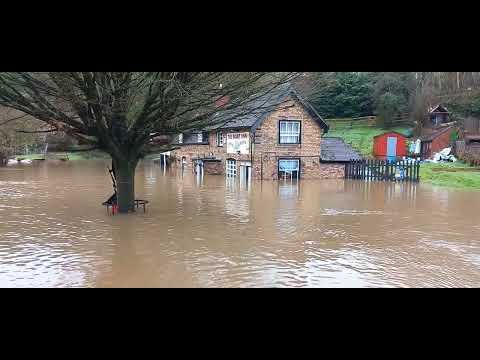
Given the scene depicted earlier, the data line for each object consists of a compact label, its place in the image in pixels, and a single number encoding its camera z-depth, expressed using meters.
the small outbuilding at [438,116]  47.22
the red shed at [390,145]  43.09
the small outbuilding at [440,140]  40.78
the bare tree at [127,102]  11.77
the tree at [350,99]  54.97
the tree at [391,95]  51.78
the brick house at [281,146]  28.12
